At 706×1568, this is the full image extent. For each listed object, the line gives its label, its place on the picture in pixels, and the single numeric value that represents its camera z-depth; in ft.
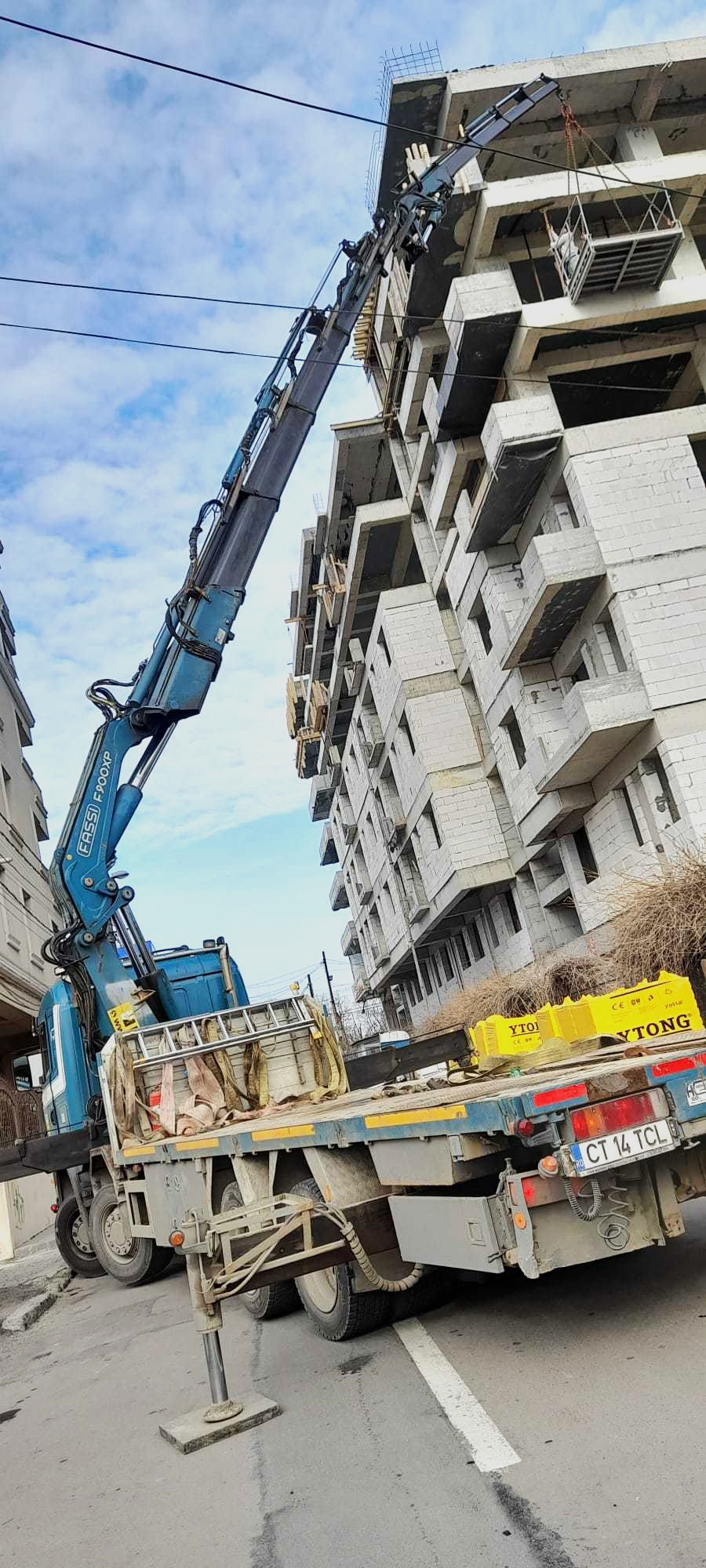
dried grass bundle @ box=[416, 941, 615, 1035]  67.62
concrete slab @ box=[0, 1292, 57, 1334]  36.81
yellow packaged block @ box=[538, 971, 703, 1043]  25.84
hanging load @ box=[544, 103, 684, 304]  71.00
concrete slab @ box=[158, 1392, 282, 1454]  17.98
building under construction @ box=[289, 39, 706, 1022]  72.84
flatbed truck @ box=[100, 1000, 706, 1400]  15.52
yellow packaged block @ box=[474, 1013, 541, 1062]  34.42
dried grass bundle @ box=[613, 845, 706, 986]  51.21
